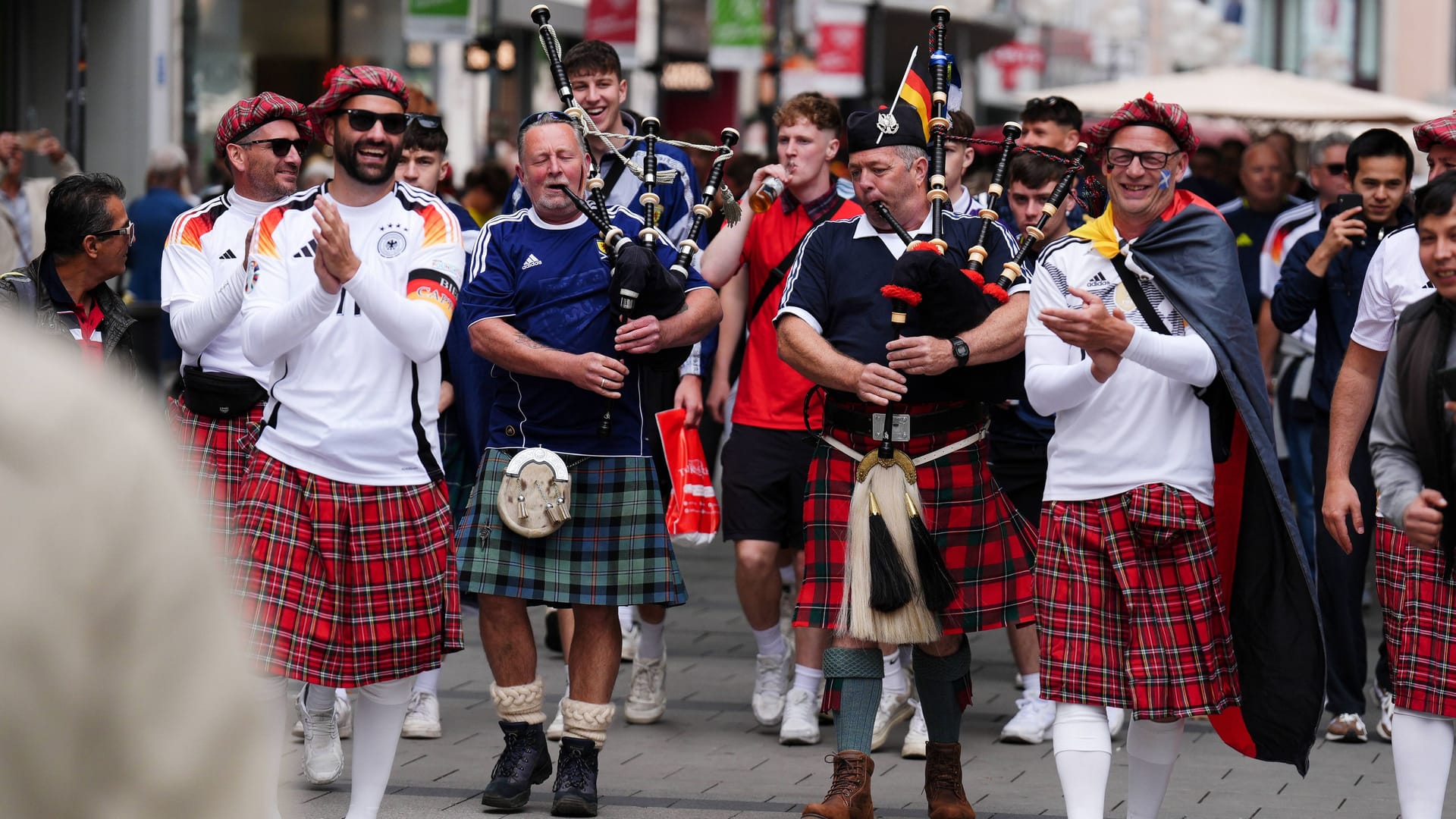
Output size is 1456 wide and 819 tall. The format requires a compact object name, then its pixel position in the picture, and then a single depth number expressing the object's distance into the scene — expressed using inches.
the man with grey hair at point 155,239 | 1027.9
